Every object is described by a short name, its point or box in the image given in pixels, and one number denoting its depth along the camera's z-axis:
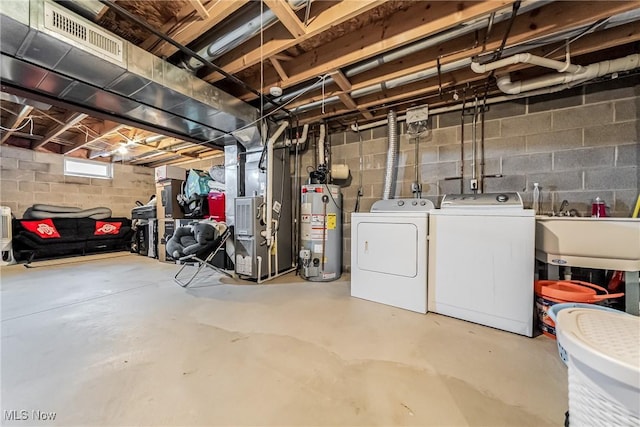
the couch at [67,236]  4.33
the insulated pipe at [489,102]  2.30
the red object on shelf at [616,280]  1.98
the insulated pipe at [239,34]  1.77
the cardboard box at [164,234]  4.73
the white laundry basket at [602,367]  0.56
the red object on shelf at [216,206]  4.47
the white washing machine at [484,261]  1.82
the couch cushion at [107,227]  5.15
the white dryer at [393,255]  2.25
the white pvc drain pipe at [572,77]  1.96
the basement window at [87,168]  5.64
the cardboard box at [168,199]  4.76
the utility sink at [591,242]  1.61
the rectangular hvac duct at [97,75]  1.54
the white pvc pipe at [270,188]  3.29
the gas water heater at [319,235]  3.25
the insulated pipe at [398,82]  2.16
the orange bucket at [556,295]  1.69
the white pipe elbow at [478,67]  2.04
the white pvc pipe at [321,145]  3.65
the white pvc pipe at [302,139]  3.63
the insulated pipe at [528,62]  1.91
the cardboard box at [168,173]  4.78
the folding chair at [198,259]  3.05
